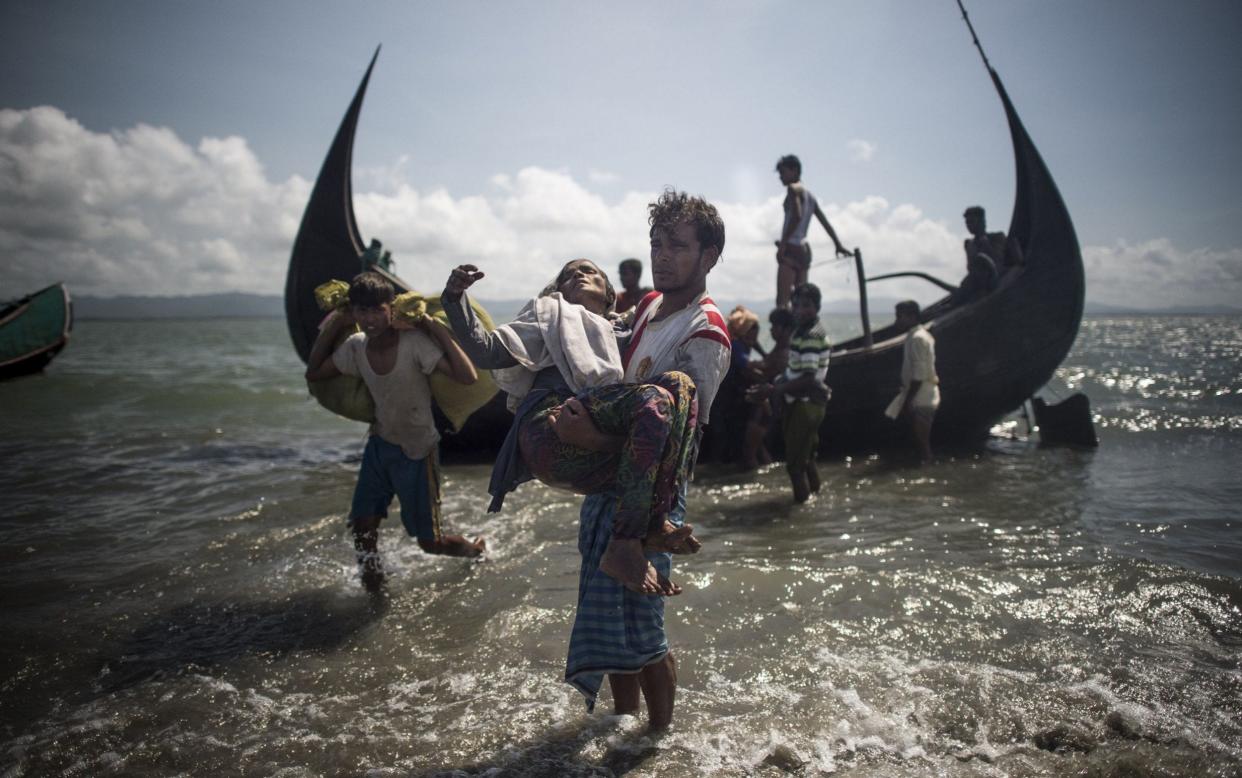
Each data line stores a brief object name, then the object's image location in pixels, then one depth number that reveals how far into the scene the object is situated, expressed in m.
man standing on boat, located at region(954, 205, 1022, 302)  8.91
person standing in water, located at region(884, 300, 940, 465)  7.60
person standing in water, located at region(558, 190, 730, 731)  2.14
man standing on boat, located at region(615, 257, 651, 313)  7.94
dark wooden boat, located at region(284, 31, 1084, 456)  8.30
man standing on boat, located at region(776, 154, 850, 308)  7.86
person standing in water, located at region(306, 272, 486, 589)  3.60
